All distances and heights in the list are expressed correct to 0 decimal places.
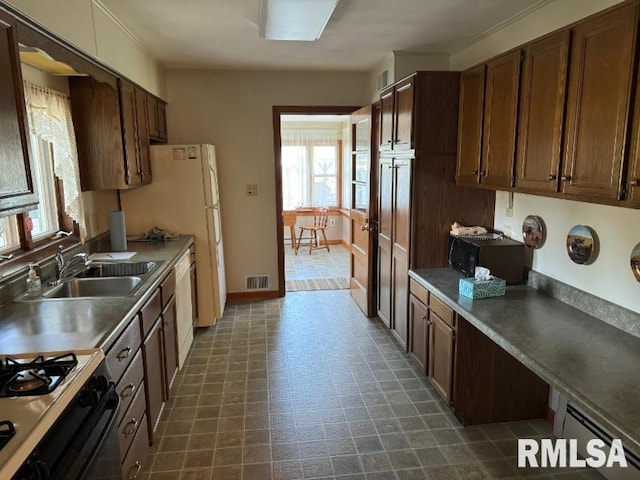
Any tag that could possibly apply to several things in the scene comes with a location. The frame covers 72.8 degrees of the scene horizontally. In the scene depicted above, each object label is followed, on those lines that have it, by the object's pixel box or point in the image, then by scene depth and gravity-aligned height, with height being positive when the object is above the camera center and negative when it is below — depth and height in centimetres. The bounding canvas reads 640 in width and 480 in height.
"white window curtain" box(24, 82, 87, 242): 256 +24
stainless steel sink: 260 -70
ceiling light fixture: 255 +95
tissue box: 248 -70
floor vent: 508 -132
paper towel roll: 336 -47
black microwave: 269 -57
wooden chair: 782 -108
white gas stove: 107 -66
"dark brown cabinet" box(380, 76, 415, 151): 315 +39
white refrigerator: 397 -32
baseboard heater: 202 -141
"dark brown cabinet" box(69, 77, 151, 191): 305 +28
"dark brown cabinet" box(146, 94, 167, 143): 394 +48
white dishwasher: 325 -108
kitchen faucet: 256 -59
